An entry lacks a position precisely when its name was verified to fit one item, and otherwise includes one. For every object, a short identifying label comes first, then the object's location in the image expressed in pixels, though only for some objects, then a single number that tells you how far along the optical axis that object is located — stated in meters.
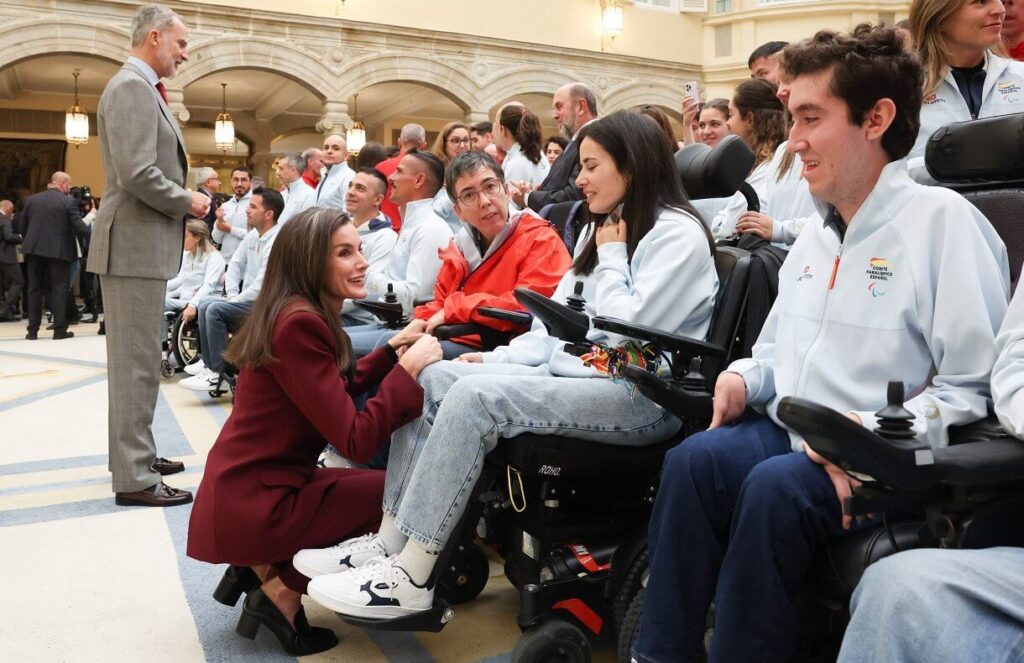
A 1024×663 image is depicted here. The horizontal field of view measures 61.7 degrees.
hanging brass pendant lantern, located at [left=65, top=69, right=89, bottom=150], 11.56
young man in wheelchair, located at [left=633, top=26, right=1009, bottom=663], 1.27
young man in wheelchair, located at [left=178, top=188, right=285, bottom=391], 5.24
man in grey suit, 3.15
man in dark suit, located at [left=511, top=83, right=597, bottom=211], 4.00
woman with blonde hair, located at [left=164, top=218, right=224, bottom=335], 6.89
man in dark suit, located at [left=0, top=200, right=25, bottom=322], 11.22
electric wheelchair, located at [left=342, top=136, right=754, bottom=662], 1.78
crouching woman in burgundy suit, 1.98
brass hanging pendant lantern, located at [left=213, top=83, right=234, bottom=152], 11.85
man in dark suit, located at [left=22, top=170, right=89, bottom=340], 9.38
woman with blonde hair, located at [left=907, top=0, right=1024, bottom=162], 2.24
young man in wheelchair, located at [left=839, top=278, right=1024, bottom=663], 0.98
